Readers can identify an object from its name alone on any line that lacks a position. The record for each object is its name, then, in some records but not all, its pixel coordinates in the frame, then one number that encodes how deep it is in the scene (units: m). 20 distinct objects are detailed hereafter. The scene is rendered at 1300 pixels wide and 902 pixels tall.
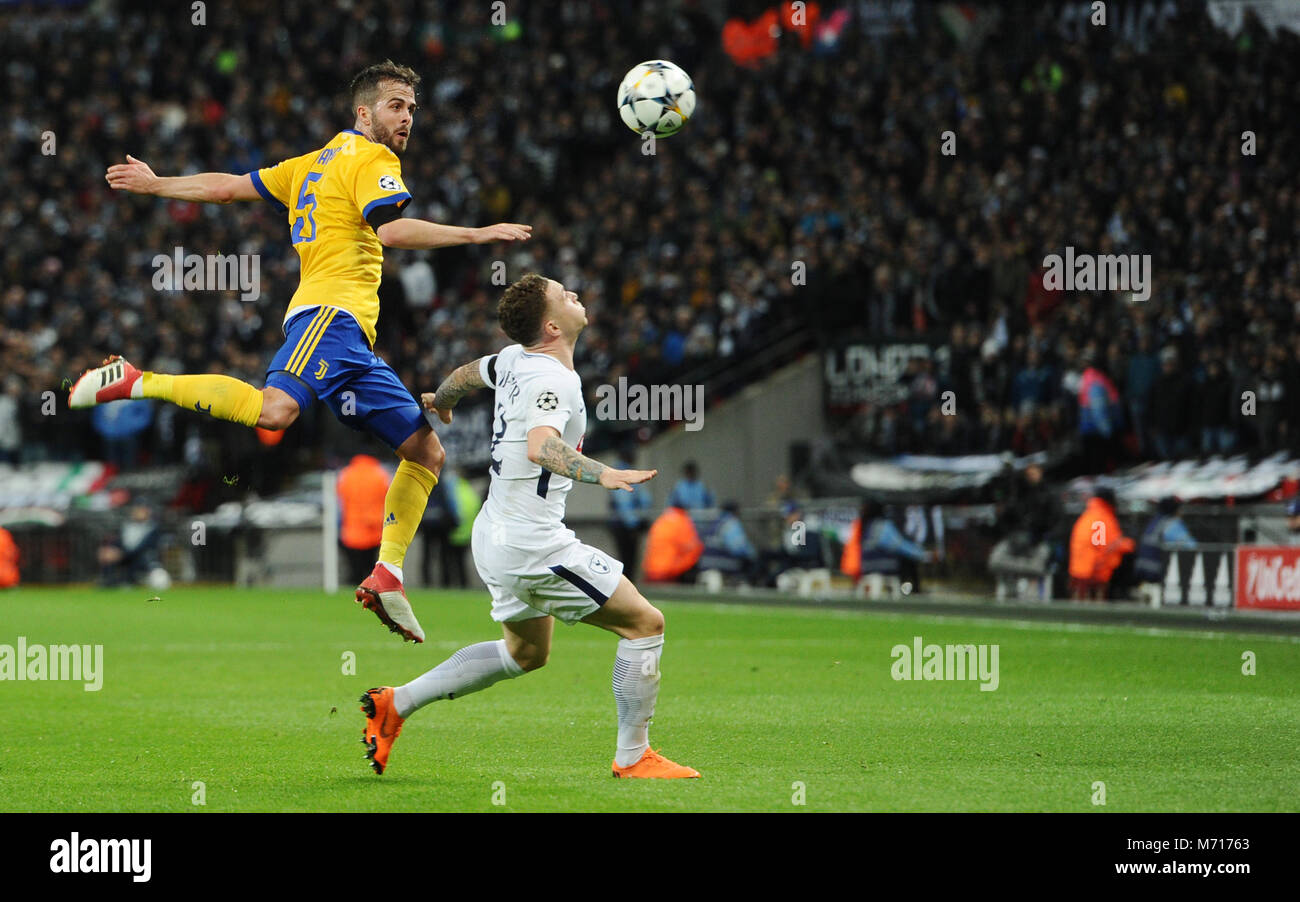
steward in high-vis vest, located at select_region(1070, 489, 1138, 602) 18.89
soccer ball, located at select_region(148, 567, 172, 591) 25.89
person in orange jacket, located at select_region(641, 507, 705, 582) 23.45
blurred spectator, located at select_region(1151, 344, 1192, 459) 20.06
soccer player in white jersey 7.19
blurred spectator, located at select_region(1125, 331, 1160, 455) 20.64
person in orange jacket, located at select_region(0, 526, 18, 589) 25.25
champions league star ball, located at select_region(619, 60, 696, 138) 9.95
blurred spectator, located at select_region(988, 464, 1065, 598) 19.92
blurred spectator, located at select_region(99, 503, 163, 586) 25.70
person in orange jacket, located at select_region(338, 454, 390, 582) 24.36
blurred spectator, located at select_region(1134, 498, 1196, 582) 18.28
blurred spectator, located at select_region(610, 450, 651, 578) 24.98
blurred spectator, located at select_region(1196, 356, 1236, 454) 19.73
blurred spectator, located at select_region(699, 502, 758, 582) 23.52
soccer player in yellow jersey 8.22
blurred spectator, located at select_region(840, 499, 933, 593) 21.48
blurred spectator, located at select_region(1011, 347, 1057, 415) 21.58
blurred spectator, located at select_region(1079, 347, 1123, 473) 20.77
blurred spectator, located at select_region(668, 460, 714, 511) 23.95
